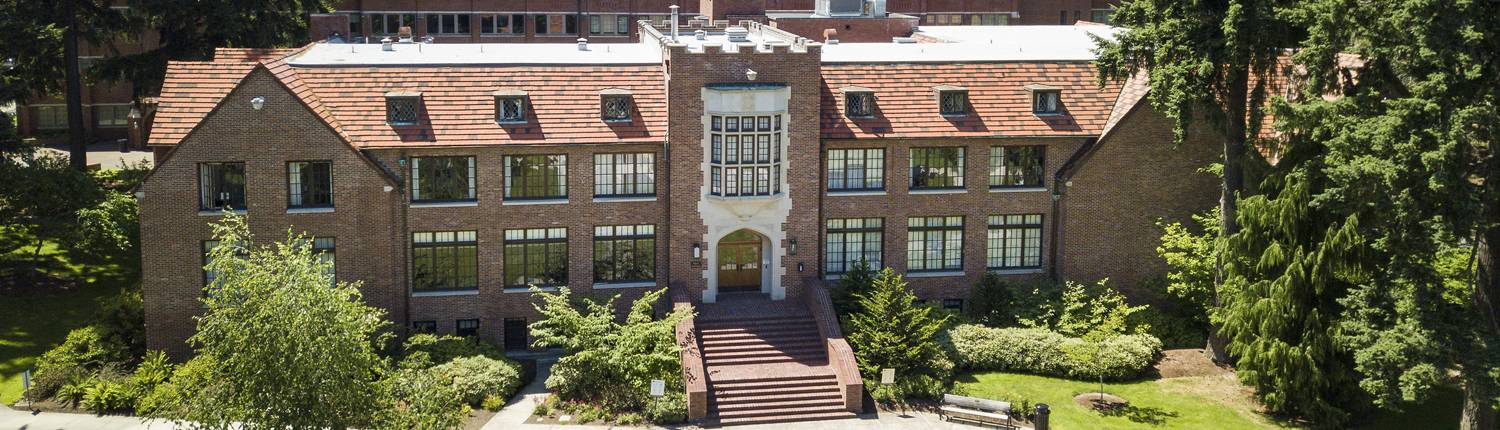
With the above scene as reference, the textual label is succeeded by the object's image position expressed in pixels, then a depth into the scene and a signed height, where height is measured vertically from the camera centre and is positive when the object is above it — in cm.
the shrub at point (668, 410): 3834 -729
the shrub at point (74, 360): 3947 -647
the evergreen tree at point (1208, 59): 3722 +235
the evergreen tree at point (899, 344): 4034 -580
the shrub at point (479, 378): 3884 -667
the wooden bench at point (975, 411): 3875 -737
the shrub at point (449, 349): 4091 -616
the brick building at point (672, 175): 4072 -109
